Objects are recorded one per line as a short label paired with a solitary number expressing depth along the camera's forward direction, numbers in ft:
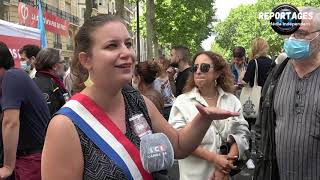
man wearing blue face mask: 6.83
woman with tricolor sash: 4.36
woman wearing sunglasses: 7.35
